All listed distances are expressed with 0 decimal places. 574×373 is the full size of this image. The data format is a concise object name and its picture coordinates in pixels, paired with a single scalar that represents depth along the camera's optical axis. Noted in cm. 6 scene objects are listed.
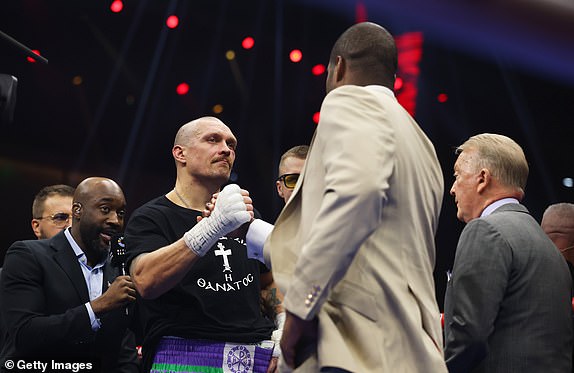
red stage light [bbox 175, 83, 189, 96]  589
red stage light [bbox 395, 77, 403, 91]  562
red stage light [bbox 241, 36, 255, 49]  566
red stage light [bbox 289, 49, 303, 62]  576
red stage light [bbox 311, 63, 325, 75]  593
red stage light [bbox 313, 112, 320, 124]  630
